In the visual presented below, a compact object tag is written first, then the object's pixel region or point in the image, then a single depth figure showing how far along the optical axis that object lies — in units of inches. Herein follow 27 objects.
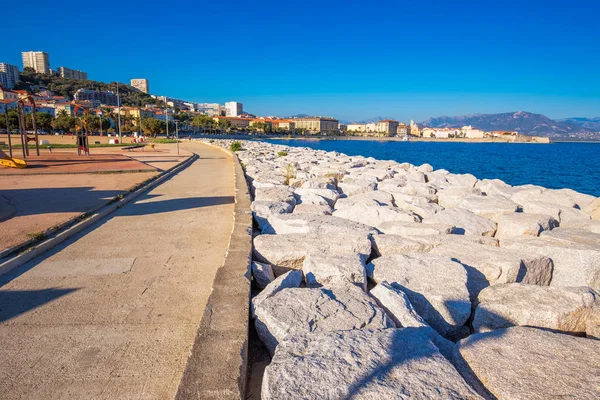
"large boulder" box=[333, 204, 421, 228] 203.9
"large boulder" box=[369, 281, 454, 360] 91.4
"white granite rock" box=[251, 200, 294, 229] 198.8
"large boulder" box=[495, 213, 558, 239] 177.3
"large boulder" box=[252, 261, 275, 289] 130.6
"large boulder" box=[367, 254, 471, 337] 111.8
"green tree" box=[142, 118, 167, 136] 2226.9
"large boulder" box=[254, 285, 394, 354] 92.6
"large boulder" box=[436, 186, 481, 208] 273.3
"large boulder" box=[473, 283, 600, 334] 105.4
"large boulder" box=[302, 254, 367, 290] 124.7
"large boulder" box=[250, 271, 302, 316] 104.0
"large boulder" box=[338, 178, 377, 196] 305.0
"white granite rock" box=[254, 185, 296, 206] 238.7
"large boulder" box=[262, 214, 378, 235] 168.2
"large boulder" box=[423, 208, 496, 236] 189.5
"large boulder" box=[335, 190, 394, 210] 228.9
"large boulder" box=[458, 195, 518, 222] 221.7
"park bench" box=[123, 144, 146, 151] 965.6
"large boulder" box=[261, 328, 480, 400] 66.4
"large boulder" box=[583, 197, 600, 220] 229.3
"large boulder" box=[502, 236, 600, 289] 135.3
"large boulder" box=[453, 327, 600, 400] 71.4
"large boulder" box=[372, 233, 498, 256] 154.1
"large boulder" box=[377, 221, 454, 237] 173.3
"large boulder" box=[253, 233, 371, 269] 142.6
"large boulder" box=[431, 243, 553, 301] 131.9
